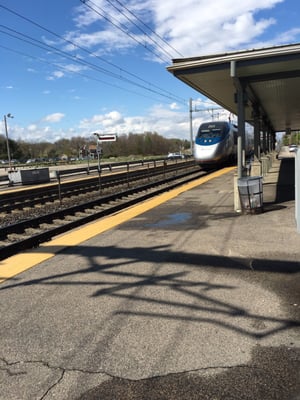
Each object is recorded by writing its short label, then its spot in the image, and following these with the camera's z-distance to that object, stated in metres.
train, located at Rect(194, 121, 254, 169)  27.67
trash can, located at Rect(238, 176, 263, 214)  9.91
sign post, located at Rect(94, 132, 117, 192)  24.34
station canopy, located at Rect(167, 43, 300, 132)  9.48
